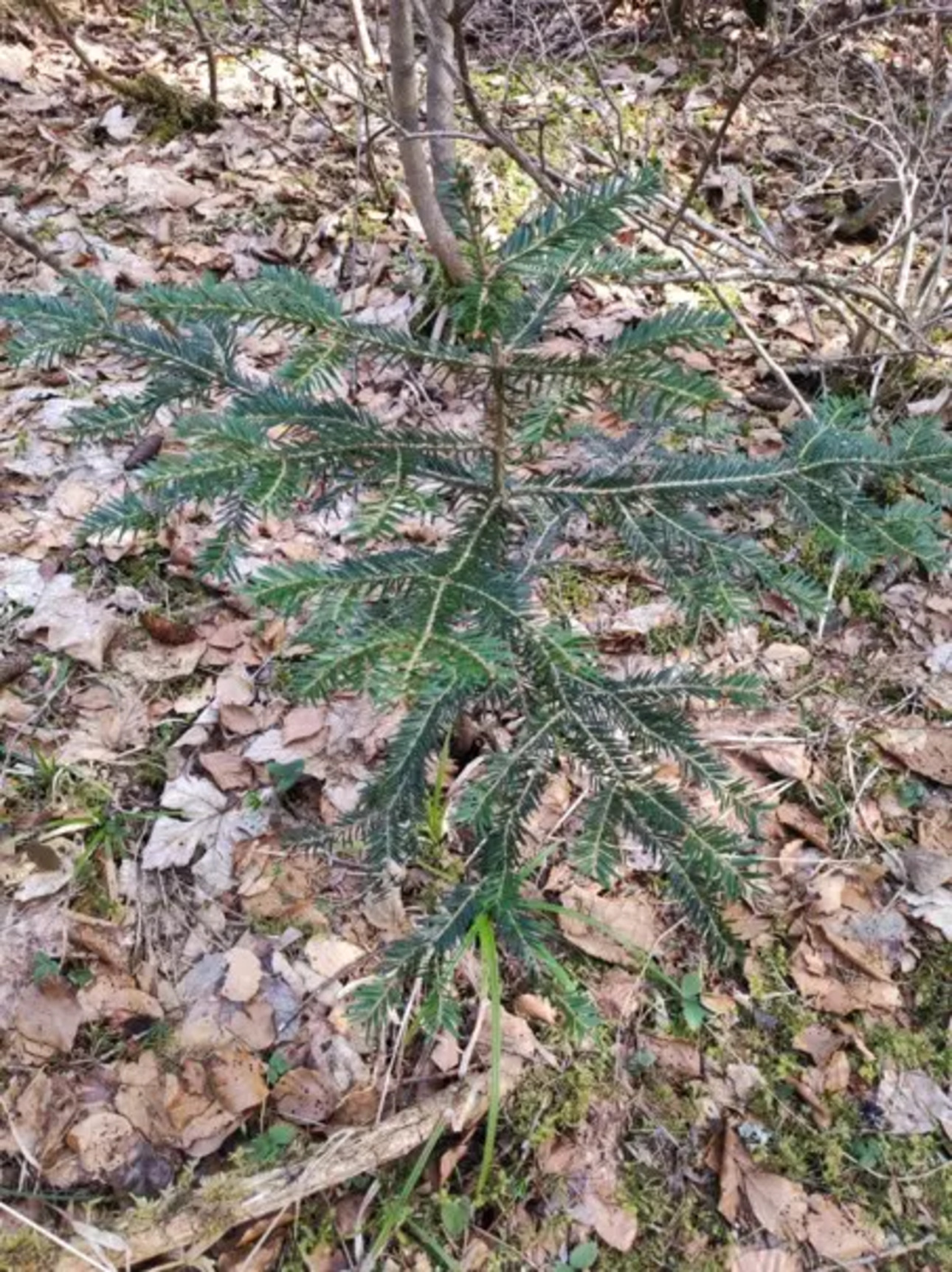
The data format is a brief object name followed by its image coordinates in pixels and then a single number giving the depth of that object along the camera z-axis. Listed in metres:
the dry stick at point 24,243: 0.85
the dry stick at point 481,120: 0.76
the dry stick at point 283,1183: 0.56
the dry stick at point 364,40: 1.30
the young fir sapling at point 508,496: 0.45
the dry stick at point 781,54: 0.75
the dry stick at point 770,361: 0.91
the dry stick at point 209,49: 1.26
